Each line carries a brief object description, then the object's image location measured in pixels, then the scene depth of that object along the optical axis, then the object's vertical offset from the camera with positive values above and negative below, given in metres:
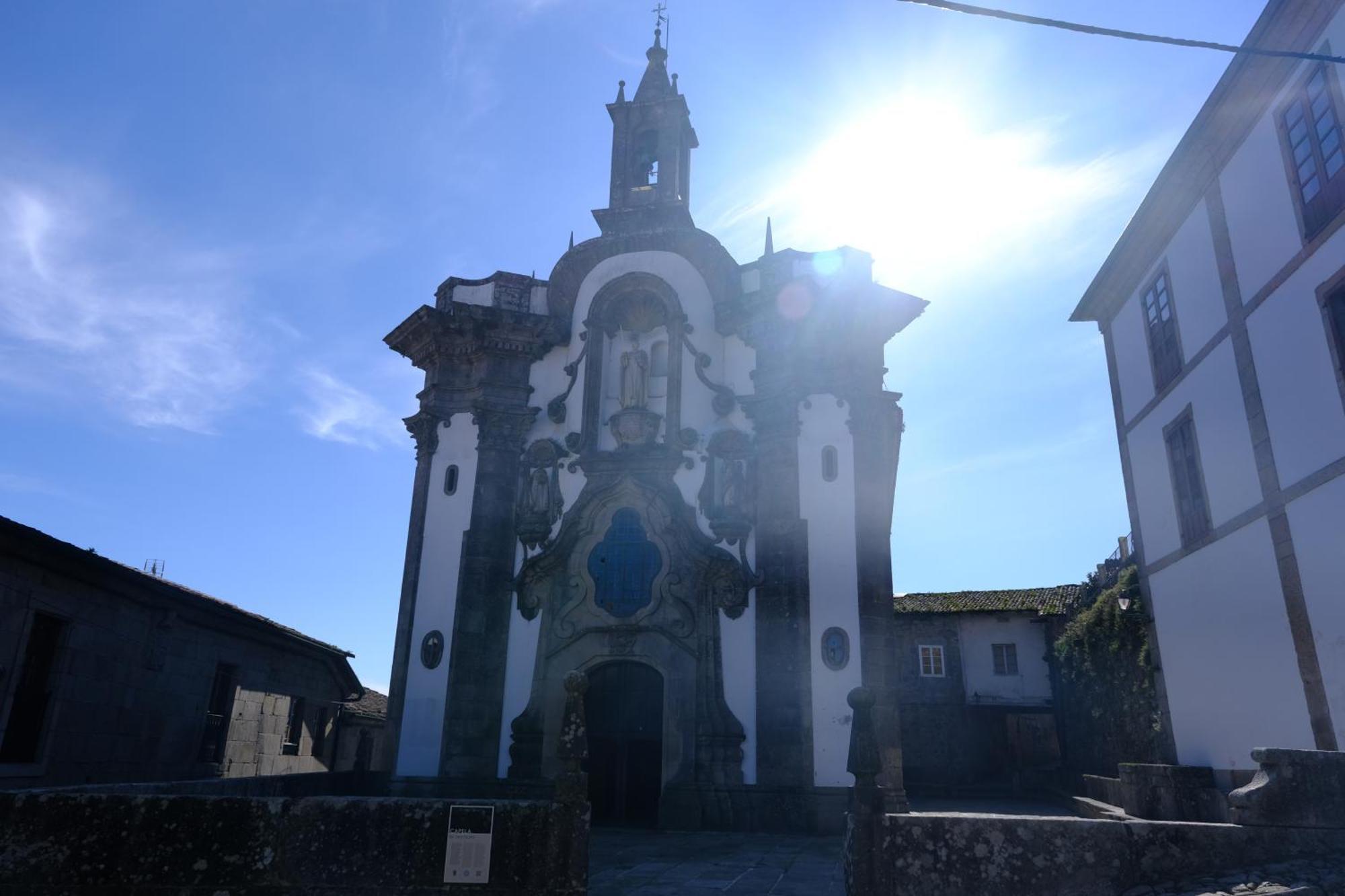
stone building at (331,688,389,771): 22.97 +0.43
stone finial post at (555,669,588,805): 6.16 +0.06
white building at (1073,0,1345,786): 10.78 +4.89
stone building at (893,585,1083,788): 31.17 +2.67
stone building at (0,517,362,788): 11.87 +1.07
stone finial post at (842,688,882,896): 5.46 -0.31
